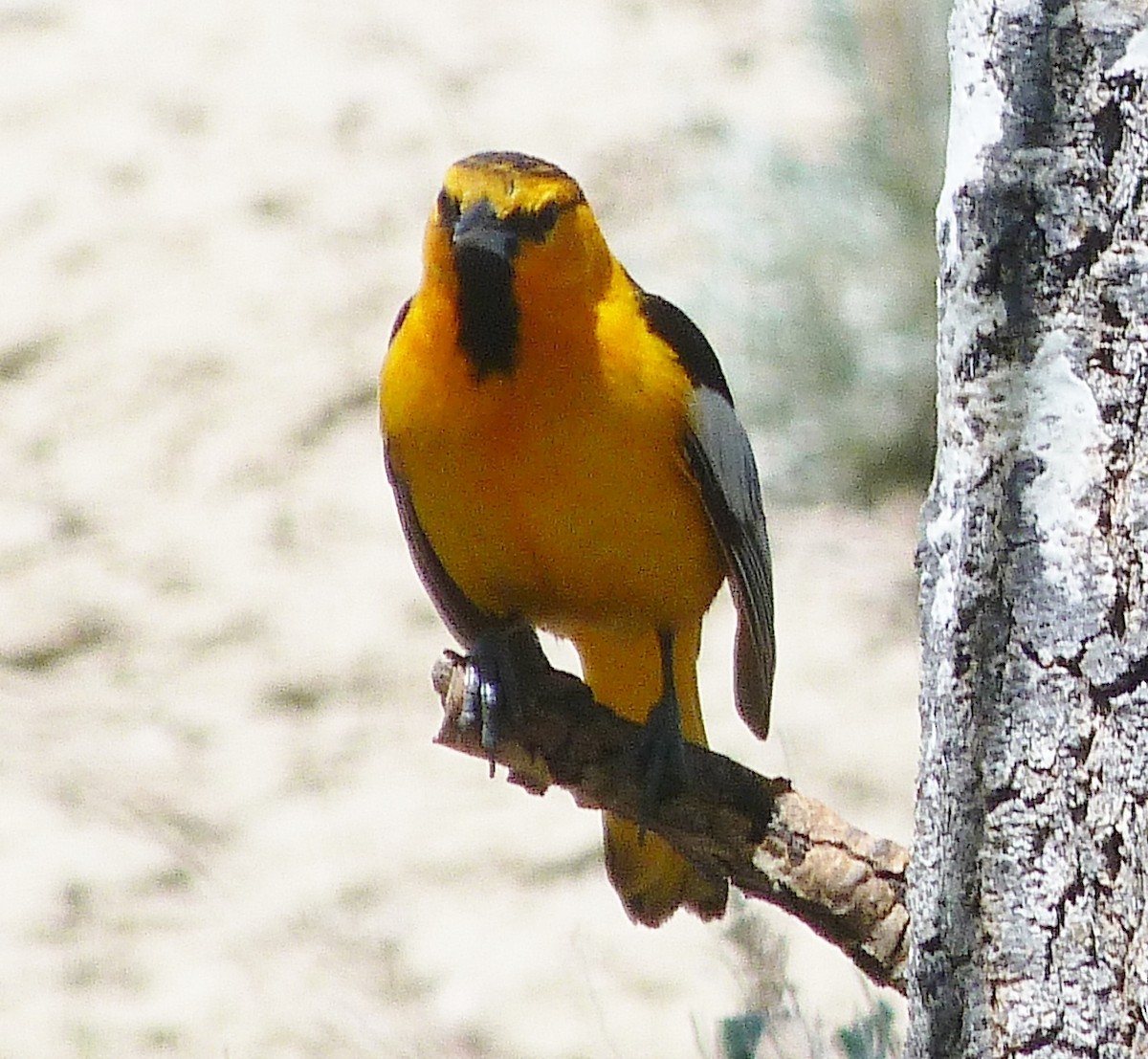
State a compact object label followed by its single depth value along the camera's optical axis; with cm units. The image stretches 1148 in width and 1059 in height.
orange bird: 594
